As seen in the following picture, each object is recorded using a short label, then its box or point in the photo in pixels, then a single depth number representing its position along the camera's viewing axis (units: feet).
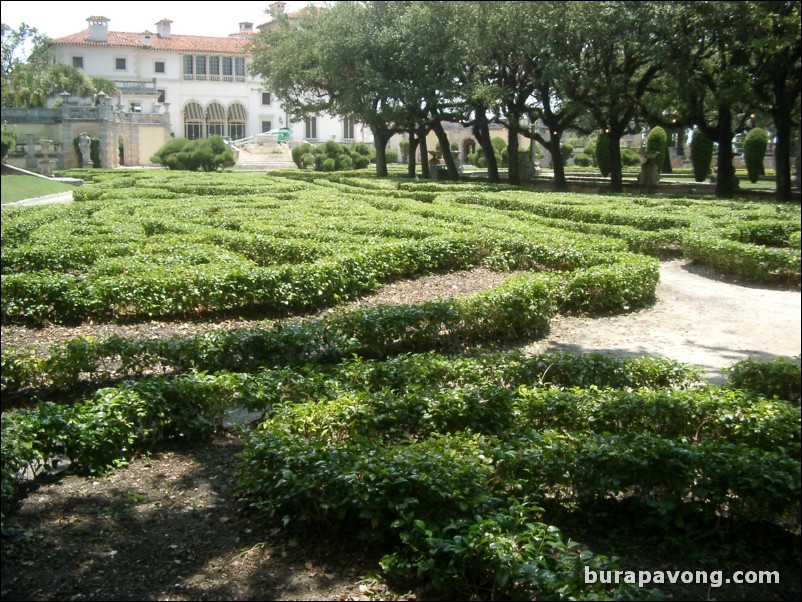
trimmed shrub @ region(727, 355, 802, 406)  15.02
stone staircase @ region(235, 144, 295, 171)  144.87
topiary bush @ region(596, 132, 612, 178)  106.01
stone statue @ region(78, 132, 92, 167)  121.60
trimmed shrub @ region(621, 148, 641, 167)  133.39
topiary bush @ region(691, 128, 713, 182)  96.89
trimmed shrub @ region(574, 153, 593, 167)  150.30
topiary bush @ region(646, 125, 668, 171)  103.32
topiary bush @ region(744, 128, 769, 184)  88.84
